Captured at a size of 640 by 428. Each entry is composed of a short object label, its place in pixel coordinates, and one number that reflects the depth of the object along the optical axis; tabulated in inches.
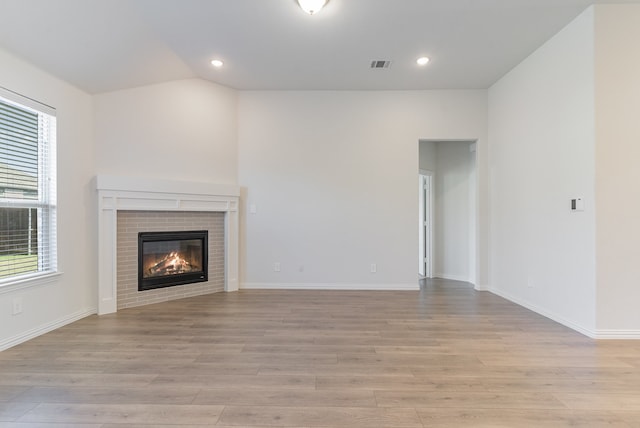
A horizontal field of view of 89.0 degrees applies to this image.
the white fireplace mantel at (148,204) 144.8
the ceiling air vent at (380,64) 156.9
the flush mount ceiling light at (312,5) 107.8
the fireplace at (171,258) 161.6
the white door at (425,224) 234.7
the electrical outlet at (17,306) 110.0
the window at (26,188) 109.3
